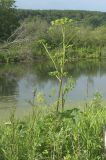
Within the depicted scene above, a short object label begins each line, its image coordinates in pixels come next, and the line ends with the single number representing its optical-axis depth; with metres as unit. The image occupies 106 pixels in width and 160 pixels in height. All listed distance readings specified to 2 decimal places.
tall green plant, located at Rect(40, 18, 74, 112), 2.98
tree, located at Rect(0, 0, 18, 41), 27.66
